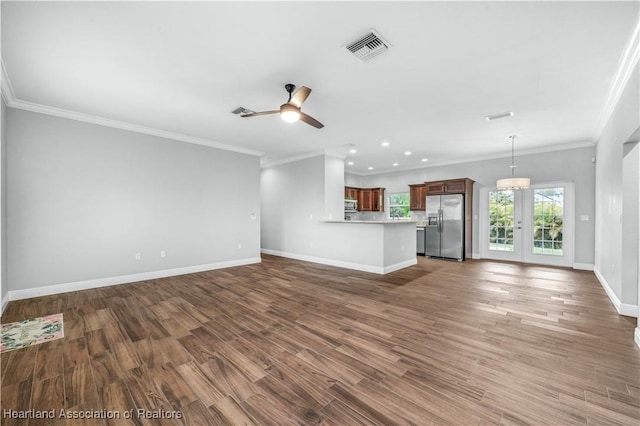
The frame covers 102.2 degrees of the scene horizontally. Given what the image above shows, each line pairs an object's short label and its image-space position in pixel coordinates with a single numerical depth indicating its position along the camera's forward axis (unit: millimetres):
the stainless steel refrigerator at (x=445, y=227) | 7219
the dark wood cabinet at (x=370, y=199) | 9633
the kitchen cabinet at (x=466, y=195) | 7293
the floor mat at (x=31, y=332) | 2504
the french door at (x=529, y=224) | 6180
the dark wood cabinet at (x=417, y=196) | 8469
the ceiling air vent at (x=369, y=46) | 2334
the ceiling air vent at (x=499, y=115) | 4109
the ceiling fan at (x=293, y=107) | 2914
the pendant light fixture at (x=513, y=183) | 5270
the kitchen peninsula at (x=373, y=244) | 5477
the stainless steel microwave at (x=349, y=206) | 8578
